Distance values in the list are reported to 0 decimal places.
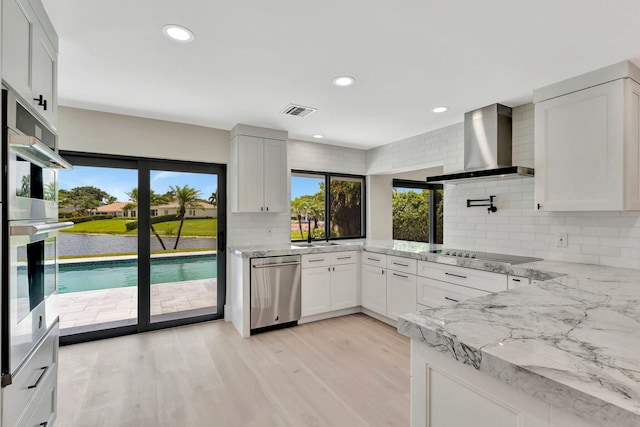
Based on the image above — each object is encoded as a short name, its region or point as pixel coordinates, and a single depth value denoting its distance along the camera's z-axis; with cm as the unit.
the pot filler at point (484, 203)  329
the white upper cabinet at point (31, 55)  128
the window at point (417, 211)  596
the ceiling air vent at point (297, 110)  318
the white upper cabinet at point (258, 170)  379
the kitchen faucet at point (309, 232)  464
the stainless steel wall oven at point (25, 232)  123
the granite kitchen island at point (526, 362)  75
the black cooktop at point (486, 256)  280
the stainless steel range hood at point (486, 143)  305
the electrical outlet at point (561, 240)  274
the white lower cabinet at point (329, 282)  384
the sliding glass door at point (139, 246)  331
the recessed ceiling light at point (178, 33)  185
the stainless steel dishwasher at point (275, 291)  352
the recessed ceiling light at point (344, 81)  252
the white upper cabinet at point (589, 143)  221
